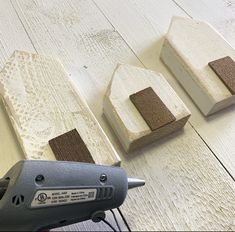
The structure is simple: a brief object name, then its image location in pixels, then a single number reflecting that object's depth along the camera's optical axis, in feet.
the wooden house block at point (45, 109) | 1.67
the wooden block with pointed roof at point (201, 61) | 1.94
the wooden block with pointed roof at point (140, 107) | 1.76
